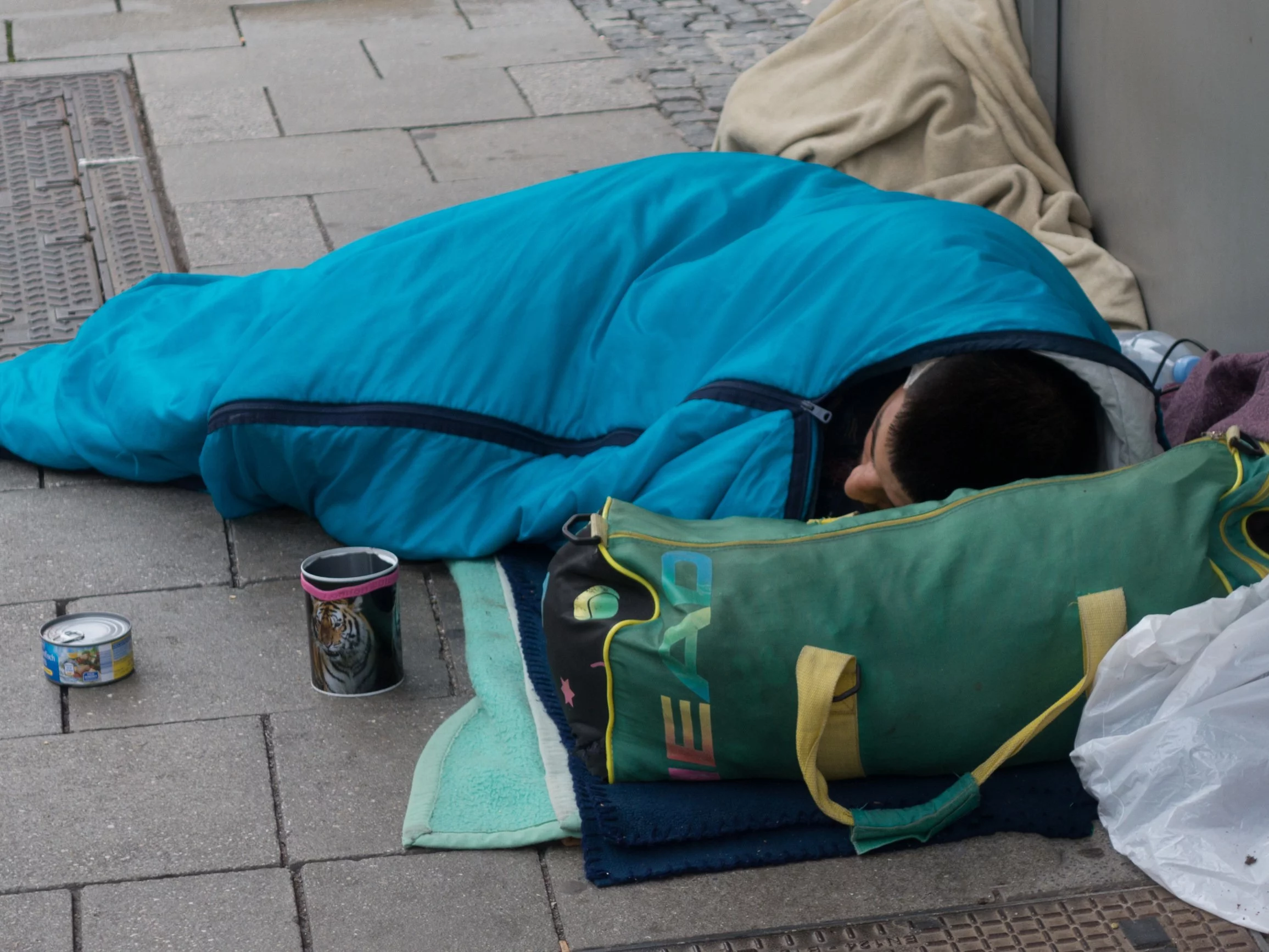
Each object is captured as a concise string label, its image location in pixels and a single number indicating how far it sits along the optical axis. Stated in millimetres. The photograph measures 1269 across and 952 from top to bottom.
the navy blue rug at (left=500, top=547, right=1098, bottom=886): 2096
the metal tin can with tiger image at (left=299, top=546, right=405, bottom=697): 2324
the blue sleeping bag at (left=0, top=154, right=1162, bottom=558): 2398
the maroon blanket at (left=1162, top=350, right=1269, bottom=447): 2586
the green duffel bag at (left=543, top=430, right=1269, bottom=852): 2082
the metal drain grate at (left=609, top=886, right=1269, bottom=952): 1943
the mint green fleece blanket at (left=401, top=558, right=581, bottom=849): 2127
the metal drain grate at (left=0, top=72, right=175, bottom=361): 3807
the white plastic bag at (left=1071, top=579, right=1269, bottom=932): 2010
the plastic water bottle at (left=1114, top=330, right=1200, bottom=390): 3119
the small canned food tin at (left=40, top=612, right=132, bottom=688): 2381
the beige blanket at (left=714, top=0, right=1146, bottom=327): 3869
